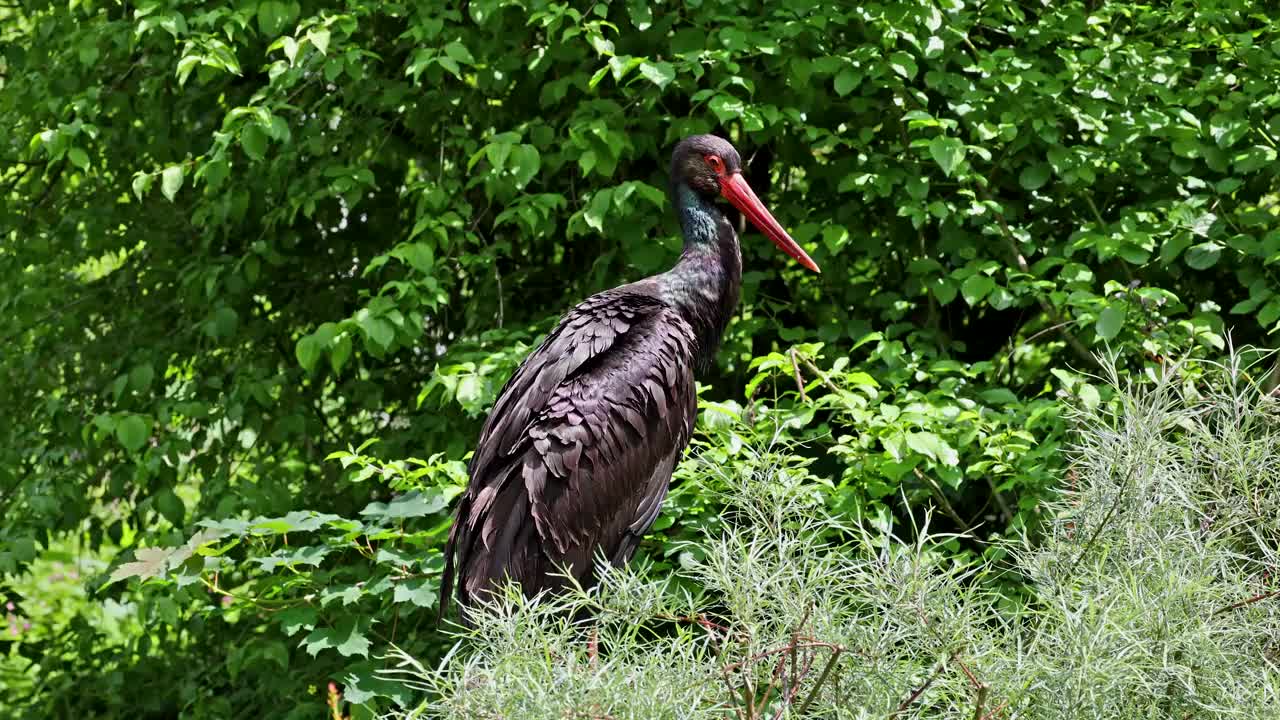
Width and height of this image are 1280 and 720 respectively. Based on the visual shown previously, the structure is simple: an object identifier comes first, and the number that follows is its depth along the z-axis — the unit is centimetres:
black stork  714
